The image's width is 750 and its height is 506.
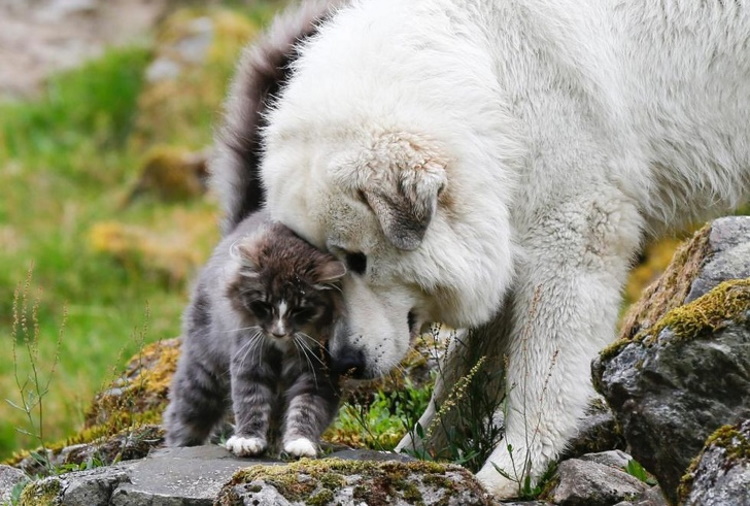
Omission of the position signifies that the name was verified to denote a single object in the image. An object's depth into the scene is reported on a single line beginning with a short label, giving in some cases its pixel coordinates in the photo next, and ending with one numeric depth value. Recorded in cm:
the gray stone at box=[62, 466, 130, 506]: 911
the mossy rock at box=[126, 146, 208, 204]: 2716
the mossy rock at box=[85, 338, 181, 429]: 1283
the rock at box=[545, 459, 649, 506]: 949
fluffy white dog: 1025
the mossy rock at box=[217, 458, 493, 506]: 828
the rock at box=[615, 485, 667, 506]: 913
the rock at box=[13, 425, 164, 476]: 1083
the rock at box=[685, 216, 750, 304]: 995
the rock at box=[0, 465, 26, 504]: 1036
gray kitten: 1021
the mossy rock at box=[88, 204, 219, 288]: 2500
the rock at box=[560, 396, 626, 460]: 1098
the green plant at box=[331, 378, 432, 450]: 1184
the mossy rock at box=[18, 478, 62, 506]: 921
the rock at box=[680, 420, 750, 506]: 738
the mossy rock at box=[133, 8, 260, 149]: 2912
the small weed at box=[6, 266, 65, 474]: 1021
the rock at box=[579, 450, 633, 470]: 1041
